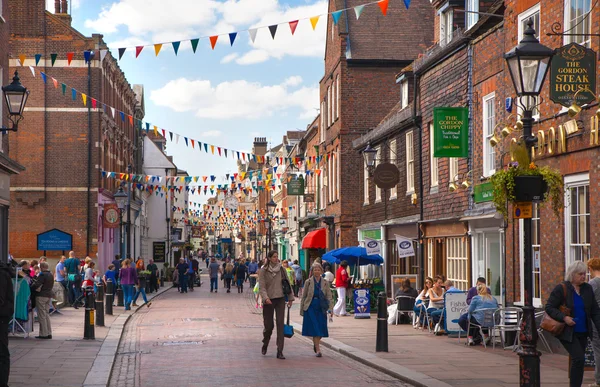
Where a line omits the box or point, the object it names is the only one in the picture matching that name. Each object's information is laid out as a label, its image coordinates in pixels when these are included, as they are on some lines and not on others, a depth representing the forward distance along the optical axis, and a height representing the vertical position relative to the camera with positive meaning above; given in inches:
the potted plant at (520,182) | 398.0 +32.8
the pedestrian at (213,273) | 1795.0 -40.8
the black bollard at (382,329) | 631.8 -55.2
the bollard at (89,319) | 729.6 -53.8
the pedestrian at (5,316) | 421.1 -29.5
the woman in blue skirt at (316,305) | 627.5 -37.9
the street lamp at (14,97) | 646.5 +114.7
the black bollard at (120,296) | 1253.7 -61.2
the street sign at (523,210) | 390.9 +18.3
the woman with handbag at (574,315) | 385.4 -28.3
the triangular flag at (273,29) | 674.2 +170.3
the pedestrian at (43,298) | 730.2 -36.0
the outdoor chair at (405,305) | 920.0 -55.7
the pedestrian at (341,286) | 1086.4 -41.6
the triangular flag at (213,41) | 695.7 +166.6
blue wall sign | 1200.5 +17.8
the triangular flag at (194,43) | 693.9 +164.5
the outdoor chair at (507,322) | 658.8 -55.2
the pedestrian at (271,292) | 619.5 -27.5
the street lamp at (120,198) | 1378.0 +87.4
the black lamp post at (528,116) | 366.6 +58.4
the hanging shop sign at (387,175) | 1093.1 +94.7
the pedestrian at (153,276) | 1771.7 -45.3
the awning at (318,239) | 1744.6 +26.1
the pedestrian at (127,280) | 1157.1 -34.8
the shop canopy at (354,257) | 1124.5 -6.2
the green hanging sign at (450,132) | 848.9 +114.6
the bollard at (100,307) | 839.1 -51.4
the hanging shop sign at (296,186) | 1888.5 +141.4
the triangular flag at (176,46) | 701.3 +164.0
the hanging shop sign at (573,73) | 562.6 +113.4
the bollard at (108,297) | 1031.0 -50.3
